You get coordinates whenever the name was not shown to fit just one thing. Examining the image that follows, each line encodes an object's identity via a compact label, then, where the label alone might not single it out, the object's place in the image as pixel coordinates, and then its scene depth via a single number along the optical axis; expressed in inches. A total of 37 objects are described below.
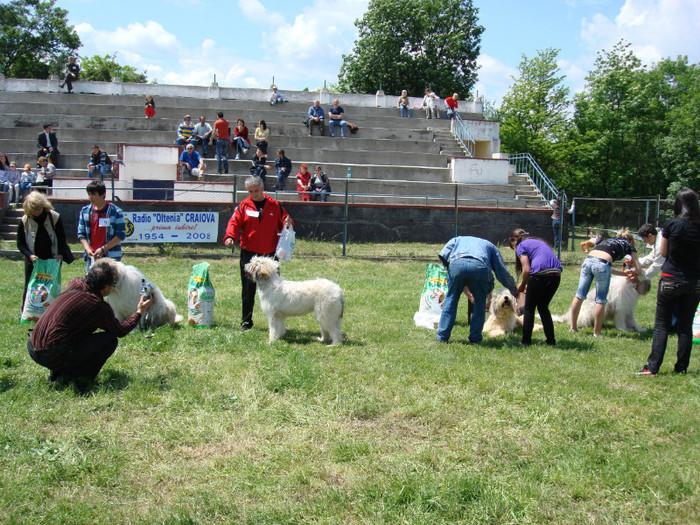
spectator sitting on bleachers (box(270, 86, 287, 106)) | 1079.0
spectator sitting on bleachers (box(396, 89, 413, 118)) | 1091.3
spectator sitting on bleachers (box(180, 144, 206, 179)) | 761.6
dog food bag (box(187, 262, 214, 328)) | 310.3
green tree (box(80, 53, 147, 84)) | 2279.9
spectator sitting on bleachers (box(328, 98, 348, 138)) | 970.1
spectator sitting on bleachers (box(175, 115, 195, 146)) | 832.3
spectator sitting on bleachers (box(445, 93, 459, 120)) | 1075.9
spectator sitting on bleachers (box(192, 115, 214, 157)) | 839.3
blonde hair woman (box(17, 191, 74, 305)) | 279.1
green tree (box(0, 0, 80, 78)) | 1804.9
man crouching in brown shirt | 199.0
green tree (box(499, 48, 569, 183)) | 1459.2
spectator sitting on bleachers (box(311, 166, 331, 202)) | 731.4
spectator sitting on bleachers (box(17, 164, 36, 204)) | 698.2
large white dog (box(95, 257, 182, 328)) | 279.1
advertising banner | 588.1
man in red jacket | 302.4
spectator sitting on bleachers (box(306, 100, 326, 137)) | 964.6
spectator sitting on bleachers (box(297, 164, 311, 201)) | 736.3
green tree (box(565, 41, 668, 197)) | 1397.6
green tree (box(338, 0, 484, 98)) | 1784.0
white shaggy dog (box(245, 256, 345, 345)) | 280.2
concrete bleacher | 833.5
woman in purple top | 282.0
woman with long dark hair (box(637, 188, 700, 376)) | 234.7
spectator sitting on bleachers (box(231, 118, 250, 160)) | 833.4
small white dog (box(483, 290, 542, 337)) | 317.4
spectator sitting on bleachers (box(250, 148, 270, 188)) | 746.8
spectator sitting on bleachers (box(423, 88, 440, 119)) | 1093.8
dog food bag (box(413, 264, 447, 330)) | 329.4
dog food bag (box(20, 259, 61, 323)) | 286.0
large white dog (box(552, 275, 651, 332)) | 329.7
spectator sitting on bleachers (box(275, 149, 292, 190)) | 764.6
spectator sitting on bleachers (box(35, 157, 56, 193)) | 710.0
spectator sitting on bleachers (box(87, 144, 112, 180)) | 742.5
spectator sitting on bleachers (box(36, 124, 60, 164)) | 801.0
